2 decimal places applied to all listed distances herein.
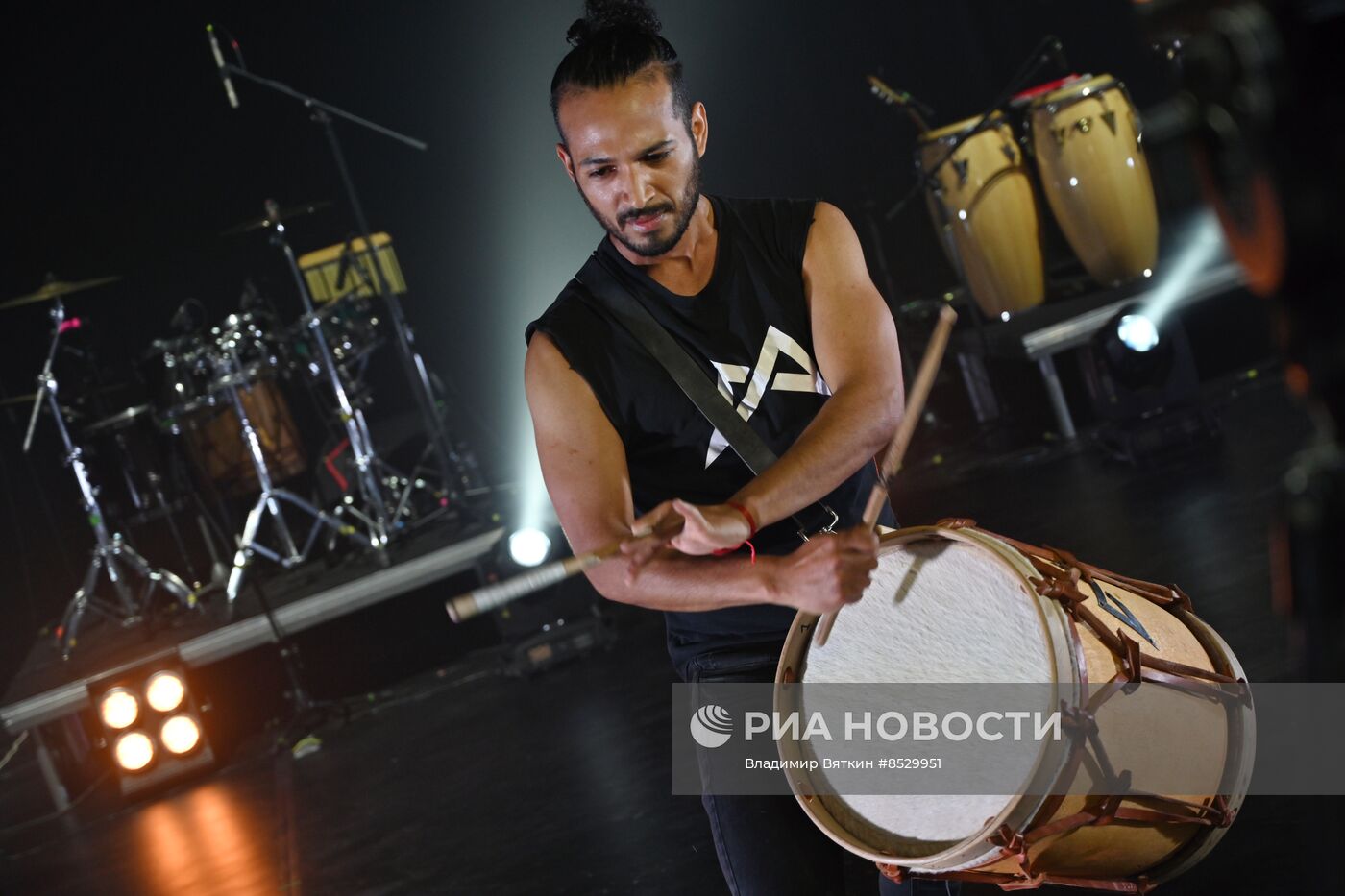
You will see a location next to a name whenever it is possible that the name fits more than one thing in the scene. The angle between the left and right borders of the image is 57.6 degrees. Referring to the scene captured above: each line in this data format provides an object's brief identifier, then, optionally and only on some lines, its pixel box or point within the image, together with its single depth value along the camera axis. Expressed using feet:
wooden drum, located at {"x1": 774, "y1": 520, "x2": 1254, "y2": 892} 5.73
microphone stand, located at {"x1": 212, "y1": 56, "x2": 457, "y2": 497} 19.86
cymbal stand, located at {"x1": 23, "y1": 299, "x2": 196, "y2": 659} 20.93
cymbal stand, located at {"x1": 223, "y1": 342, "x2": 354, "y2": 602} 21.59
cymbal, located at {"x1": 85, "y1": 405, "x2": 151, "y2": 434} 21.71
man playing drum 6.47
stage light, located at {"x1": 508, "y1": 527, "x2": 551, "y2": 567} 18.44
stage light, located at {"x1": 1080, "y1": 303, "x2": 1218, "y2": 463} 17.62
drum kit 21.29
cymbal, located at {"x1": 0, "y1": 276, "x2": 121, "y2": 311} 20.79
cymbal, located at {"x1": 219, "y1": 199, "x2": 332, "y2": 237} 21.75
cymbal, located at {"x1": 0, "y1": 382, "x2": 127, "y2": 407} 22.31
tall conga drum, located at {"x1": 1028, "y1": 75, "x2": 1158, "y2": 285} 21.43
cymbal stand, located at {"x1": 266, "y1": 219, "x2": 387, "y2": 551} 21.88
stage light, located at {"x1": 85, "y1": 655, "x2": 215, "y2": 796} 18.19
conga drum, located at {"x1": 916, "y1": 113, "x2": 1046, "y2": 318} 22.21
